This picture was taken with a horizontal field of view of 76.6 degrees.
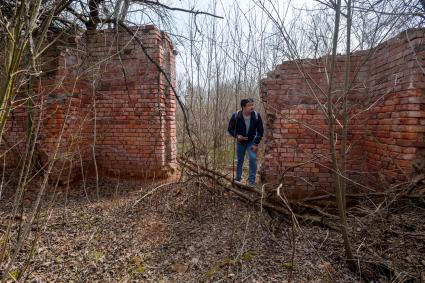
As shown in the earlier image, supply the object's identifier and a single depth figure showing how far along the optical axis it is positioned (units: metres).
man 4.40
